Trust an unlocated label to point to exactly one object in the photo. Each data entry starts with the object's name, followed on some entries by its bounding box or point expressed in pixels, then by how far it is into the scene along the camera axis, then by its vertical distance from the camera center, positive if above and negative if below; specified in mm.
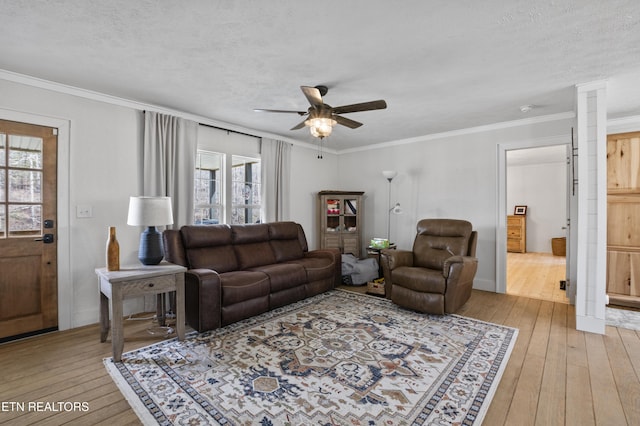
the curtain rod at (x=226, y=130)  4266 +1227
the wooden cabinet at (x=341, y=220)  5656 -142
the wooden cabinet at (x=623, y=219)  3896 -72
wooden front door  2775 -173
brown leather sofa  3014 -690
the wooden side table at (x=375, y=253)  4911 -697
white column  2949 +63
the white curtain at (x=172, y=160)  3605 +638
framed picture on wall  8258 +84
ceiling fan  2648 +934
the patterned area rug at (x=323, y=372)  1817 -1183
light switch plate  3164 +7
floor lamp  5062 +105
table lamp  2836 -77
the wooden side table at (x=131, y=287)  2420 -644
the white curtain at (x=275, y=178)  4969 +576
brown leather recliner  3291 -673
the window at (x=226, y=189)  4359 +350
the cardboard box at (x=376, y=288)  4199 -1050
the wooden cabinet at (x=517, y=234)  8180 -564
